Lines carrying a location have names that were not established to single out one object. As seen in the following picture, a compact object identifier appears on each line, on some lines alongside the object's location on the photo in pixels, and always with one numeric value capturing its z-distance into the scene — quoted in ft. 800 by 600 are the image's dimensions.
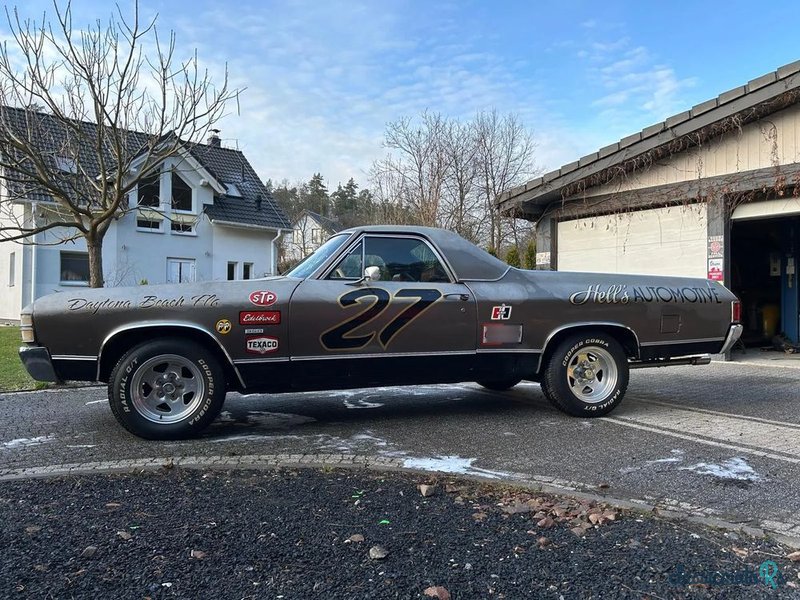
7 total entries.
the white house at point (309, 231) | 138.21
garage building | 30.86
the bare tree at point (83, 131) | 35.58
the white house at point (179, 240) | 67.05
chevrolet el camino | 15.40
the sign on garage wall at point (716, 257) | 32.73
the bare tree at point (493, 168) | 94.94
